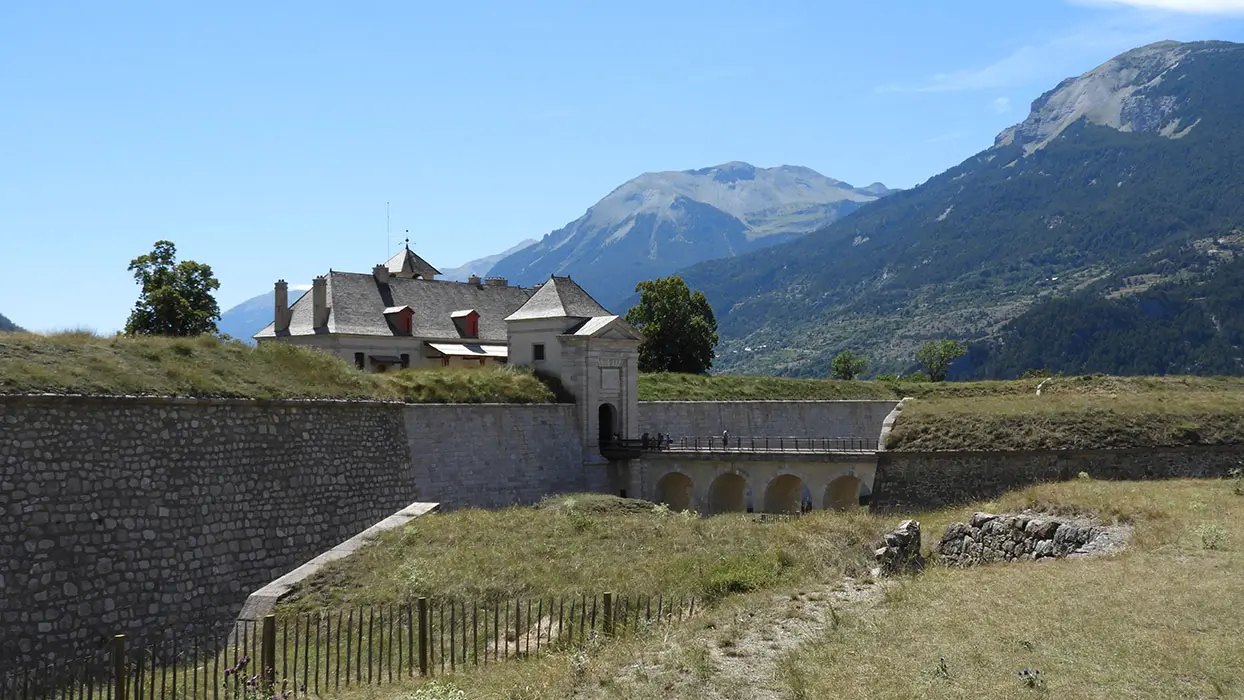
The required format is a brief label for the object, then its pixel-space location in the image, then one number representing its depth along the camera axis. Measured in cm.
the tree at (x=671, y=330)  6700
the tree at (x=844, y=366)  8631
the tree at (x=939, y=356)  8599
